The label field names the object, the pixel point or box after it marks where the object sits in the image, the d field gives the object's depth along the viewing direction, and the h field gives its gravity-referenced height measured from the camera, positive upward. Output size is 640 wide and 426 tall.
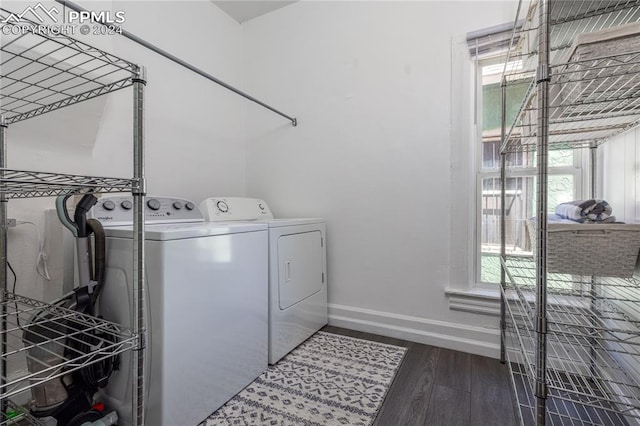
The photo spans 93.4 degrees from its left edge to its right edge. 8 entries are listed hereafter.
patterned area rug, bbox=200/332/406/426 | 1.26 -0.86
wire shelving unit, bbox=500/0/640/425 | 0.85 +0.30
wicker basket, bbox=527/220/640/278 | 1.03 -0.14
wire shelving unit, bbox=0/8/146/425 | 0.85 +0.07
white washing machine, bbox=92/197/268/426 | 1.12 -0.41
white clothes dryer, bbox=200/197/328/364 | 1.66 -0.37
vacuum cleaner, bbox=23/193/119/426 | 1.10 -0.52
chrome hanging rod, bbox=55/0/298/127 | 1.06 +0.74
